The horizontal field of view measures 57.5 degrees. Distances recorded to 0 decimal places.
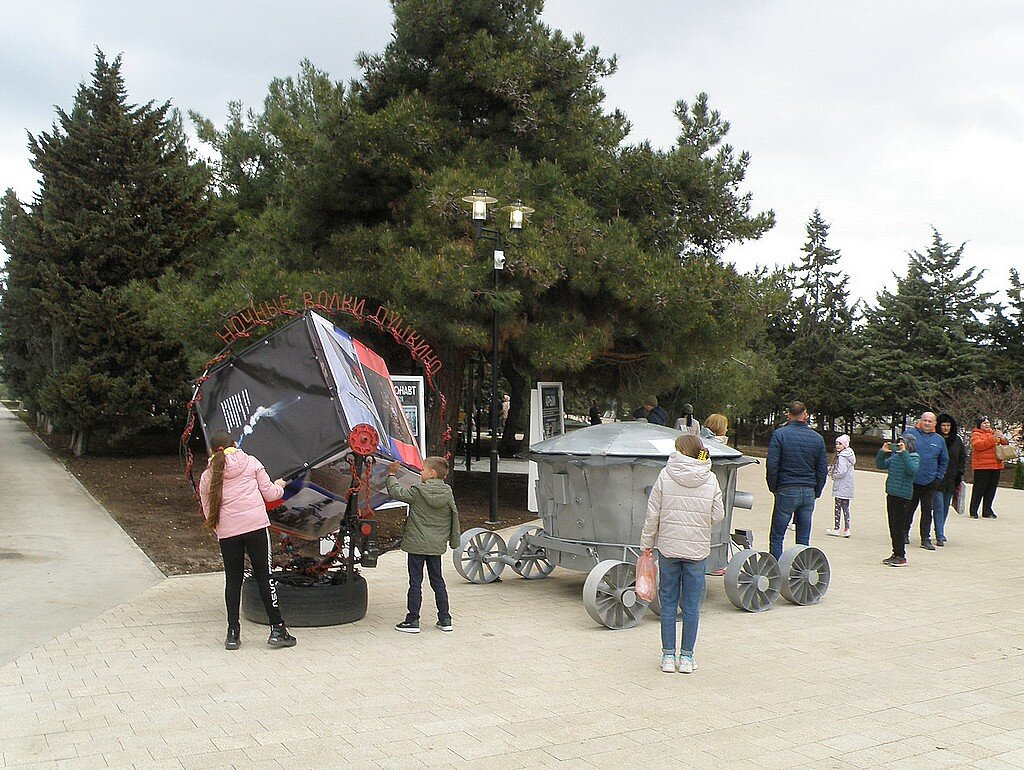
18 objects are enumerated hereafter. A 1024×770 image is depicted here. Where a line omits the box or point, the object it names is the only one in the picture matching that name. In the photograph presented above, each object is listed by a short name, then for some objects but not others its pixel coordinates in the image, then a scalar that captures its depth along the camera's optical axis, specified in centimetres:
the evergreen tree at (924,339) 3781
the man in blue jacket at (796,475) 933
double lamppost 1281
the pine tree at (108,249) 2286
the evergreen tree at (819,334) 4478
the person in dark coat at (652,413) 1761
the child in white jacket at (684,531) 636
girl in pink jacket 681
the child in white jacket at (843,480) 1391
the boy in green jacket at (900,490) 1105
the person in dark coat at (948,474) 1330
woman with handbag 1622
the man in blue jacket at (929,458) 1185
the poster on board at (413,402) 1398
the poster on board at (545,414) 1578
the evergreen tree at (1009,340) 3669
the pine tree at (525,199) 1395
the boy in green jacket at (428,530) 741
